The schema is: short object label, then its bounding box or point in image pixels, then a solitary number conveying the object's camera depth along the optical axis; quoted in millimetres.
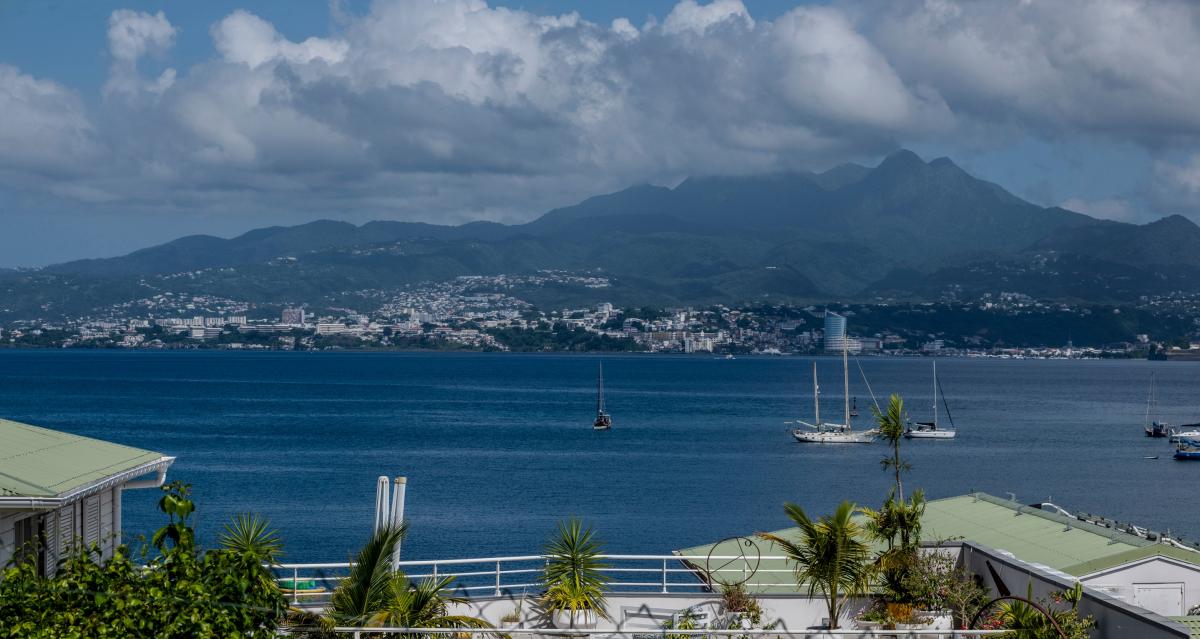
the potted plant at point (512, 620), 15523
